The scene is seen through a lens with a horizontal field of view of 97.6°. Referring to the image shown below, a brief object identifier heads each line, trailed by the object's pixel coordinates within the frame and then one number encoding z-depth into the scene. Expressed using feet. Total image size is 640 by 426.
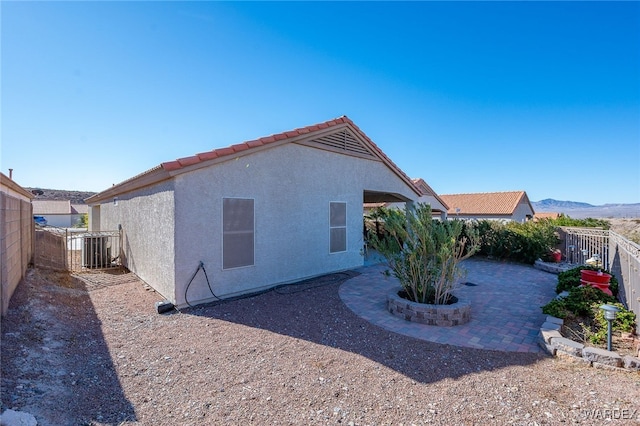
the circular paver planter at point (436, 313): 18.76
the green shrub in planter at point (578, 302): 18.84
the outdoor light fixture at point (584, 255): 35.34
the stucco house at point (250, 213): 21.80
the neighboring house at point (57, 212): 156.87
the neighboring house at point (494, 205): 115.55
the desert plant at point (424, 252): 19.70
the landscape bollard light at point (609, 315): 13.97
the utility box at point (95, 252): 35.37
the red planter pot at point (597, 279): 22.07
